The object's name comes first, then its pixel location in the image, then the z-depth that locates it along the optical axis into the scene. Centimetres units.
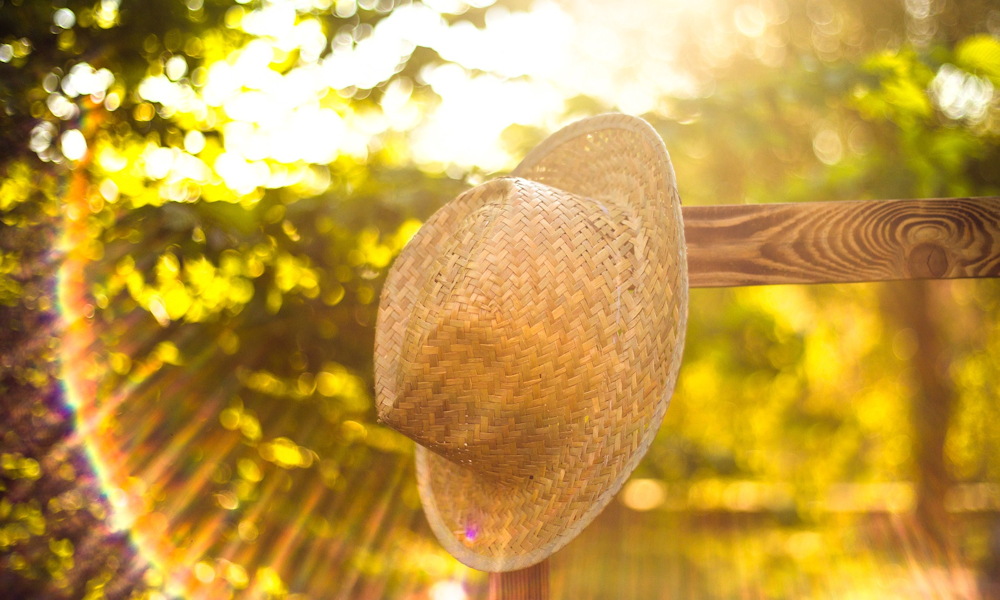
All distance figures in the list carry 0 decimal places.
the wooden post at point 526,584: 245
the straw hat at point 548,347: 238
